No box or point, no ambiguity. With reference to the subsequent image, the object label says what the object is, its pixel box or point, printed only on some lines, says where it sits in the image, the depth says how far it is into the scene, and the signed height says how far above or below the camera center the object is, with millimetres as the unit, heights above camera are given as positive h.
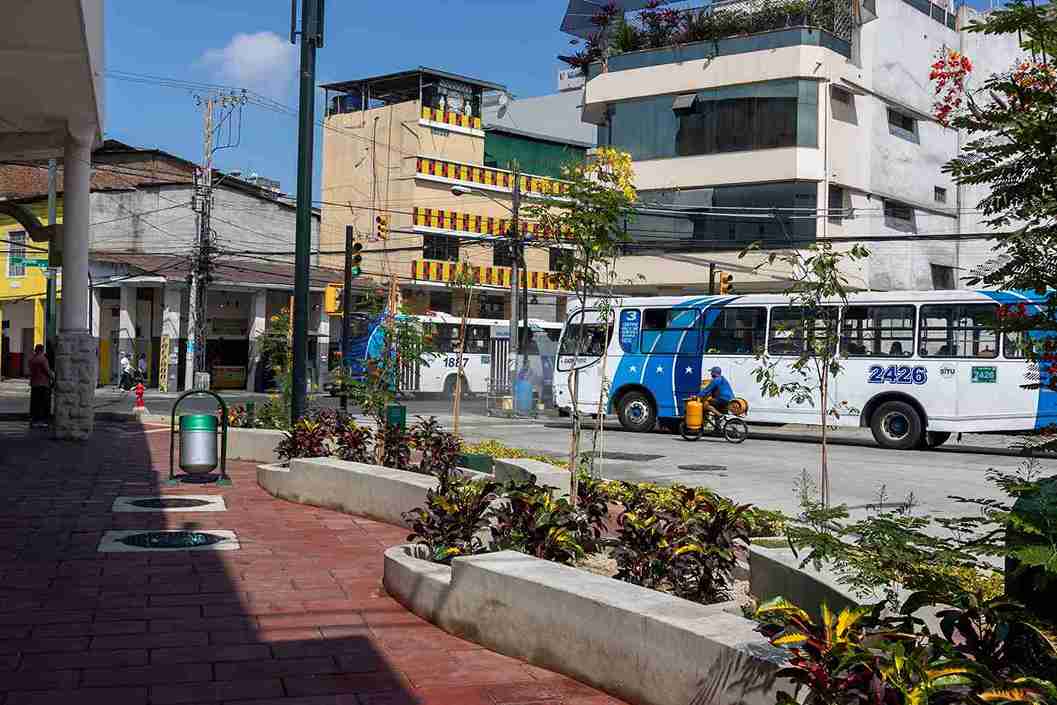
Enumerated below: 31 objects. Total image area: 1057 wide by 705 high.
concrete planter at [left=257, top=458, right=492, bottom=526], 9227 -1104
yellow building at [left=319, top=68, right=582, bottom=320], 52594 +8351
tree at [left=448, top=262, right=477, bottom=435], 12859 +931
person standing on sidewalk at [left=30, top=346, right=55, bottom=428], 20844 -632
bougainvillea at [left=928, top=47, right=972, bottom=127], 4502 +1238
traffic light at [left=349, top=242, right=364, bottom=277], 23681 +2075
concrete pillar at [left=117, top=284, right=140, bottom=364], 44419 +1288
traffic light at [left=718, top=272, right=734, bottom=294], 30844 +2344
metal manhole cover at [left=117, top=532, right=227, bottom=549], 8625 -1397
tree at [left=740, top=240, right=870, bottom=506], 8180 +443
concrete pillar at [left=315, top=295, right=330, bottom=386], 47062 +542
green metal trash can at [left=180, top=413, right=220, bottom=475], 11836 -883
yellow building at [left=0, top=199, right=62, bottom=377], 47531 +2248
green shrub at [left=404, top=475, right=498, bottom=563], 6805 -961
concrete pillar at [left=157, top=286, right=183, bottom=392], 43281 +741
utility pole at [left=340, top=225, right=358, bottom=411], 22484 +1223
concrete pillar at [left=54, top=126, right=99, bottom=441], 17953 +718
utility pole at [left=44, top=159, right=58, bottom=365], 19000 +1654
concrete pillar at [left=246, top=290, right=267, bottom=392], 45250 +1276
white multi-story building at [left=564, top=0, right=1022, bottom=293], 33219 +7053
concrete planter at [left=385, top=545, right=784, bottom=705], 4133 -1116
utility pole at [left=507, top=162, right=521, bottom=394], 31198 +1973
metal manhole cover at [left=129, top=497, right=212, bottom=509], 10797 -1391
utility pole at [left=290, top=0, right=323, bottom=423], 12953 +2453
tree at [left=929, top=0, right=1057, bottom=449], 3709 +695
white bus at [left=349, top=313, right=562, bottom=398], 40875 +379
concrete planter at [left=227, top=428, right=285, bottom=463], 14484 -1095
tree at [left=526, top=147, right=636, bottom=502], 8445 +1090
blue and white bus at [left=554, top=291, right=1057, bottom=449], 20703 +155
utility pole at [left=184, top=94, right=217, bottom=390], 39000 +3291
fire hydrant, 27306 -1131
